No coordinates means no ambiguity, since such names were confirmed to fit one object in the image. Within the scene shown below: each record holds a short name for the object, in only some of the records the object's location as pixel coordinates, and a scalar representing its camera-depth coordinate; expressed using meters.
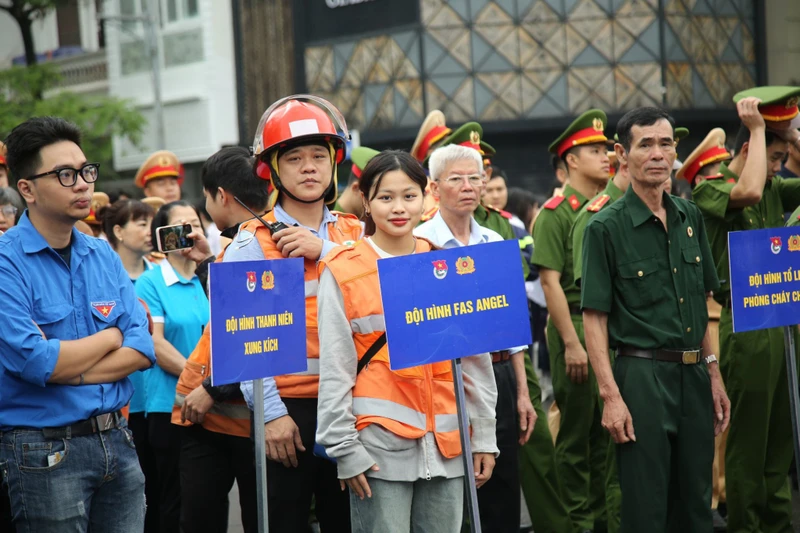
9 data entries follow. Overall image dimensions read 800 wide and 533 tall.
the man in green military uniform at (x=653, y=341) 5.09
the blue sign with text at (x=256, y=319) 4.03
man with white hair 5.80
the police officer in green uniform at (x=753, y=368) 6.27
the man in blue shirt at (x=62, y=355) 3.98
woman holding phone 6.26
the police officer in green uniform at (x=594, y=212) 5.84
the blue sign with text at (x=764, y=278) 5.19
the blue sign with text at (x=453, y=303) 4.01
